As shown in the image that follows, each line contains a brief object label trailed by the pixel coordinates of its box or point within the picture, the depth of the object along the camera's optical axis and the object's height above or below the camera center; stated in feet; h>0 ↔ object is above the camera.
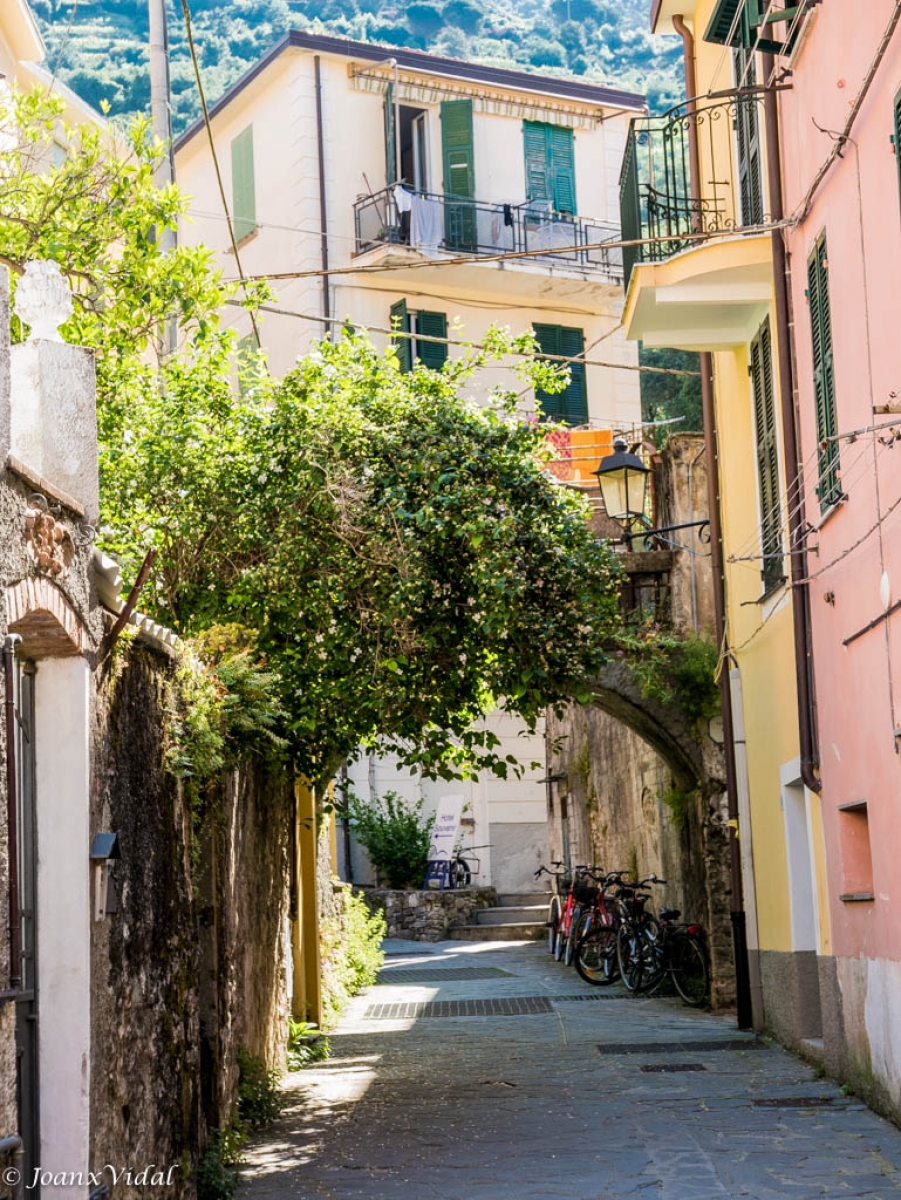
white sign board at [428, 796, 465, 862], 94.63 +0.08
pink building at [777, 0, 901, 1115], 28.02 +6.58
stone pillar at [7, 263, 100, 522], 19.33 +5.55
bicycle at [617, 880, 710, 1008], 51.80 -4.53
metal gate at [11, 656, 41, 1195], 17.74 -0.77
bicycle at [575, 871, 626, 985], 61.16 -4.51
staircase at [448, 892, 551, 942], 89.81 -5.39
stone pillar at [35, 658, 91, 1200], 18.02 -0.74
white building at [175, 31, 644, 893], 88.69 +36.26
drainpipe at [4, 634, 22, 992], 16.26 +0.48
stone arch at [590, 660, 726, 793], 50.80 +3.16
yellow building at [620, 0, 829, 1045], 38.70 +11.09
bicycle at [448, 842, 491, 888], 94.89 -2.36
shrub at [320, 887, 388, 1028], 53.16 -4.46
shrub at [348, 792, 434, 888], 96.12 -0.28
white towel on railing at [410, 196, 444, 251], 87.89 +33.42
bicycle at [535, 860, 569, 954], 74.90 -4.04
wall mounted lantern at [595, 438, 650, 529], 48.96 +10.48
